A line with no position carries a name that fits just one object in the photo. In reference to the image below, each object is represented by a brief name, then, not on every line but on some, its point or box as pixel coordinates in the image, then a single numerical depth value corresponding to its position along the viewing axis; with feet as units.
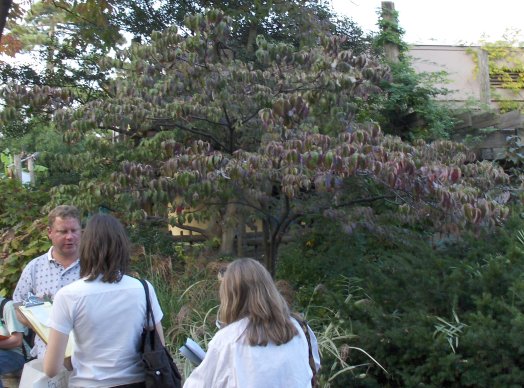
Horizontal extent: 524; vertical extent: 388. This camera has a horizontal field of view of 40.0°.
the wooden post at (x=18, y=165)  47.28
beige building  42.32
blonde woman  9.98
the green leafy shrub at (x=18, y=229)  29.04
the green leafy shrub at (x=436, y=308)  16.62
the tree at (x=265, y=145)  18.47
